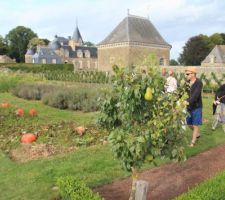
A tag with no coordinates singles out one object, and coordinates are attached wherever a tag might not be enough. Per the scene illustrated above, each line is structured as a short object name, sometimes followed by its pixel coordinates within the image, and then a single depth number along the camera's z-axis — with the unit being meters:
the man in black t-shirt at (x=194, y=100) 7.24
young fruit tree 3.53
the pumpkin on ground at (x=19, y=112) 10.20
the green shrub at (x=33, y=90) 16.67
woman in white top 8.73
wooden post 3.46
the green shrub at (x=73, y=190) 3.78
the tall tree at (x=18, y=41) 81.56
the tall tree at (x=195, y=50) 55.53
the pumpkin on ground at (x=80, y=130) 8.13
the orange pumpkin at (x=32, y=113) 10.53
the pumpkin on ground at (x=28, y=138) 7.62
